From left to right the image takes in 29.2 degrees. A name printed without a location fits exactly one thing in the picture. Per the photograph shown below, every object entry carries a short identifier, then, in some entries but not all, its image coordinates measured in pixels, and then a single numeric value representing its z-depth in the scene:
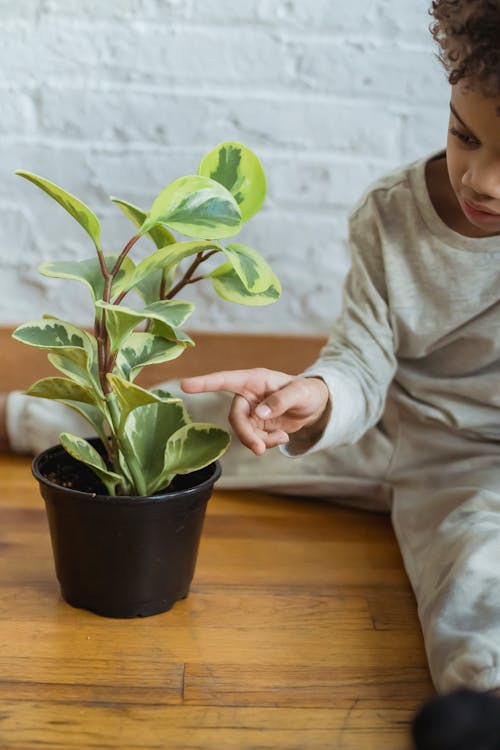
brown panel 1.46
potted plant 0.85
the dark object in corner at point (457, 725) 0.59
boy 0.90
